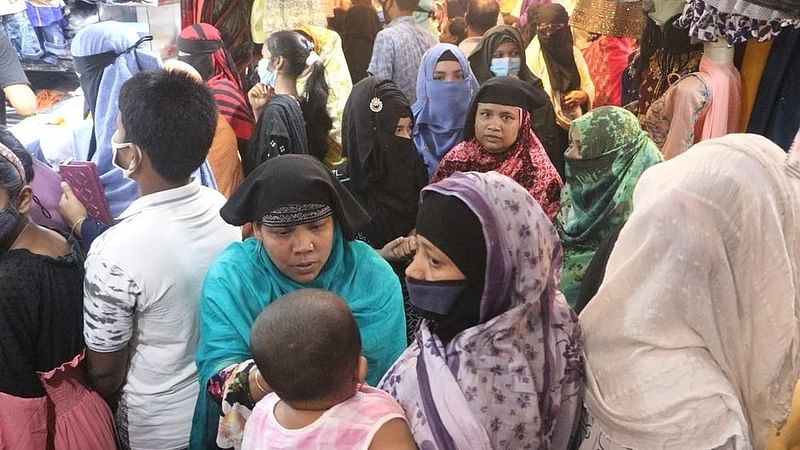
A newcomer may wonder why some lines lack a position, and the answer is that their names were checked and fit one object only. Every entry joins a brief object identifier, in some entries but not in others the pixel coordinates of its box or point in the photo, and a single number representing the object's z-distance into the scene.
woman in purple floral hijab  1.18
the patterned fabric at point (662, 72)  2.45
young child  1.12
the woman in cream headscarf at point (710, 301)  1.10
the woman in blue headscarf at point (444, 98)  3.21
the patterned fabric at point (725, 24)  1.69
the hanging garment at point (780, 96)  1.92
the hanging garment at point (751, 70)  2.06
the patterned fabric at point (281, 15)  3.97
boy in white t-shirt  1.45
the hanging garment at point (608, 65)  3.88
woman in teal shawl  1.48
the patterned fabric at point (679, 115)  2.31
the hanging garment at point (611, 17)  3.12
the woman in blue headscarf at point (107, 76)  2.19
